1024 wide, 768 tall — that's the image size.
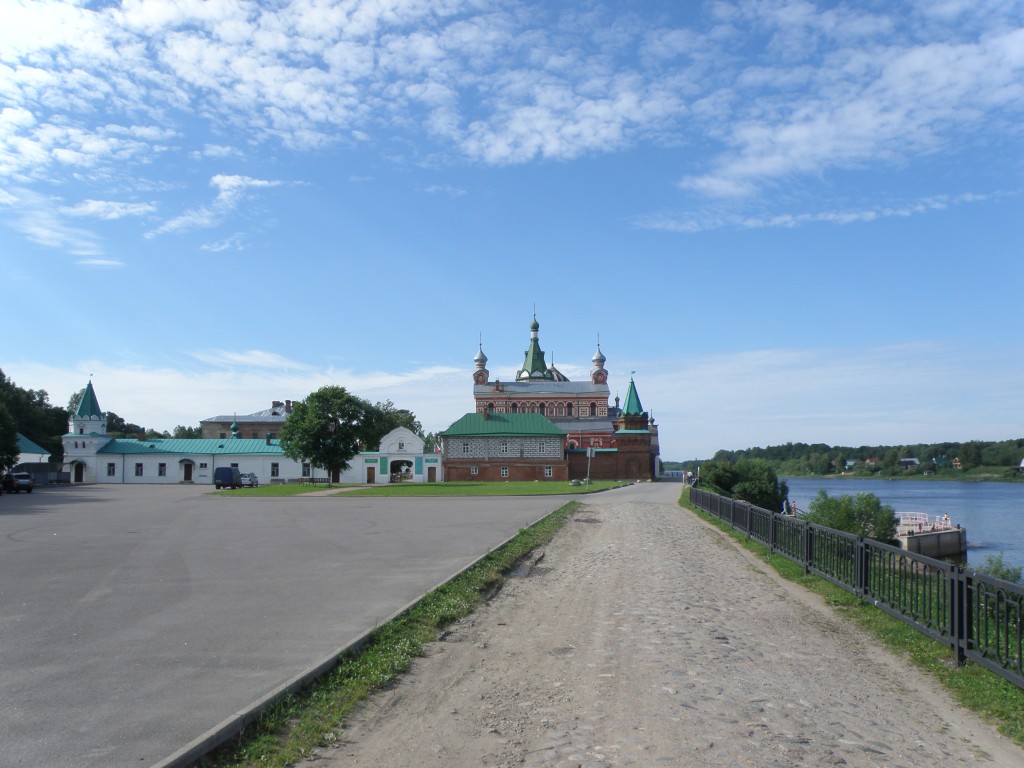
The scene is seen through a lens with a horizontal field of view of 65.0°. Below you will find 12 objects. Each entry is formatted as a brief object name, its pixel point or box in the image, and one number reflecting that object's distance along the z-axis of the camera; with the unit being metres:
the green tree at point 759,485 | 48.34
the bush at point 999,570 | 20.95
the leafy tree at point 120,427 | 119.25
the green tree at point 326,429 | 61.38
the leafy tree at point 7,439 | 48.69
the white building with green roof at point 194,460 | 69.38
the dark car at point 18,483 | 44.09
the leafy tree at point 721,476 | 49.17
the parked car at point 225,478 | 54.84
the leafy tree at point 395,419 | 102.88
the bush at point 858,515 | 33.75
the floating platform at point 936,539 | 32.97
